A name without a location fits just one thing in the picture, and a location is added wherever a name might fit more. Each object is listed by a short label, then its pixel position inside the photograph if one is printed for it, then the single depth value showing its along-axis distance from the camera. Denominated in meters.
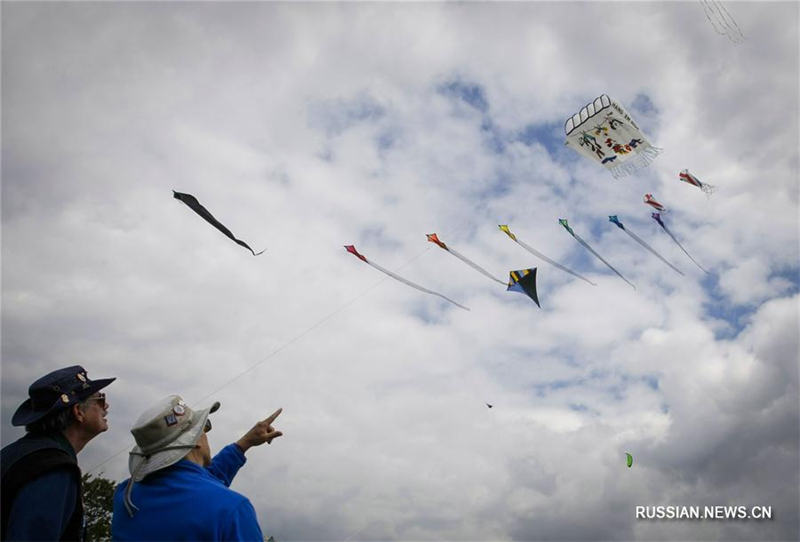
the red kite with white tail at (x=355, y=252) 13.15
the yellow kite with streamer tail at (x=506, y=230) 14.43
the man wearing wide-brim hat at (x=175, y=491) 2.18
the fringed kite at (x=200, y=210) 8.09
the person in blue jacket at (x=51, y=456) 2.61
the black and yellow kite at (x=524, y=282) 13.18
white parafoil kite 14.74
